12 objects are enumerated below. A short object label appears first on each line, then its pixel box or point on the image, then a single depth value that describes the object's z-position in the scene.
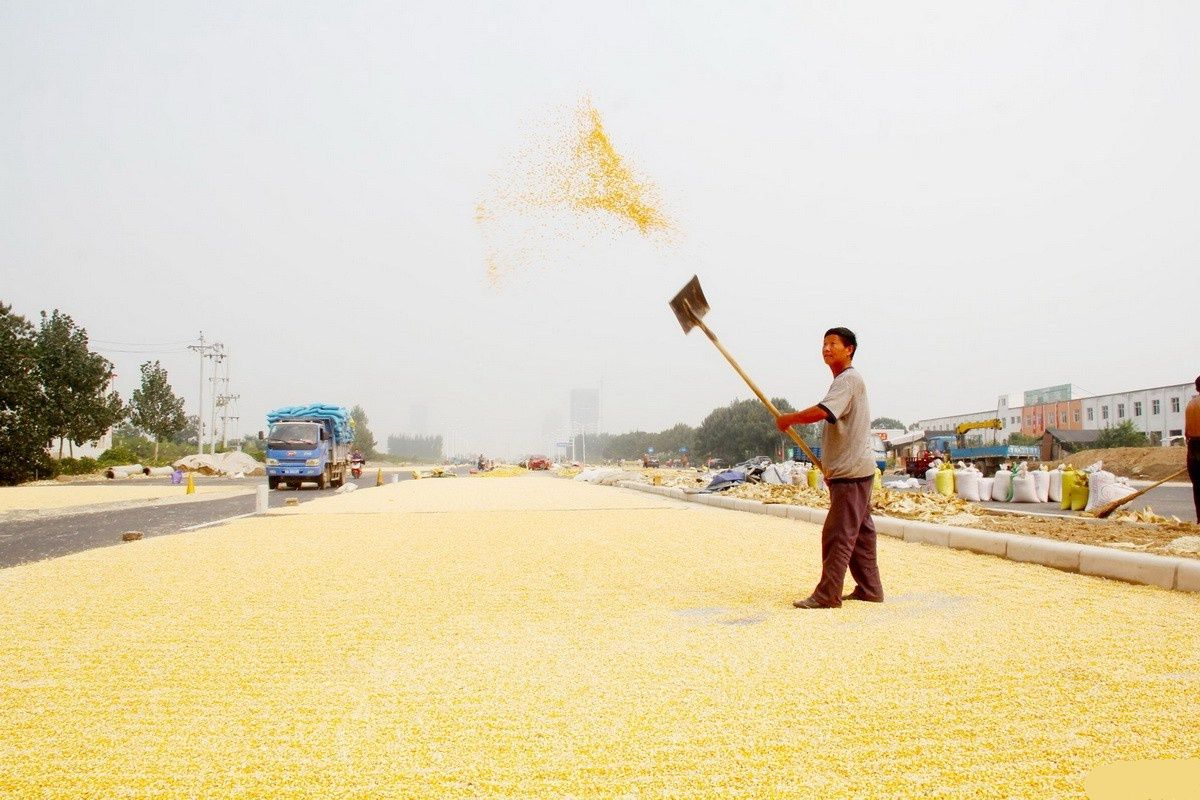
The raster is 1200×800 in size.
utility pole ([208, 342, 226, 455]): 64.69
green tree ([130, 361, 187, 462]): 56.03
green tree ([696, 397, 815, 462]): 88.62
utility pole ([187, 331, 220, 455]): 55.11
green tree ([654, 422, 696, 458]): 137.77
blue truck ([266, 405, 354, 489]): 26.28
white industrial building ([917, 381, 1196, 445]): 69.12
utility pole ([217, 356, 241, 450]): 69.81
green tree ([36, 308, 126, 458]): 37.97
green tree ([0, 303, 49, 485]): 32.38
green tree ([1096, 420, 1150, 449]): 55.94
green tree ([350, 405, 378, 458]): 109.96
